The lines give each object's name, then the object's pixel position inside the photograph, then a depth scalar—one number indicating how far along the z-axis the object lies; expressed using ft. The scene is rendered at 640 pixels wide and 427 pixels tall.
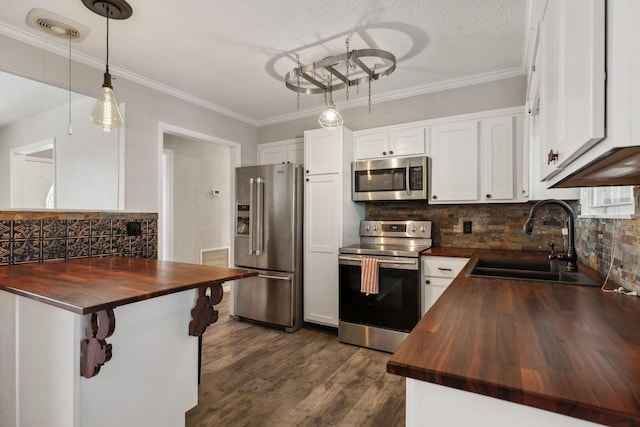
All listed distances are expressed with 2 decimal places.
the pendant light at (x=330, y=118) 8.00
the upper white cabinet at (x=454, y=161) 9.78
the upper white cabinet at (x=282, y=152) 13.28
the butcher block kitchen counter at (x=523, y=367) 1.94
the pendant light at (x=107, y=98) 6.18
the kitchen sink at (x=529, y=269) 5.33
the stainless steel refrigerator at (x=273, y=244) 11.62
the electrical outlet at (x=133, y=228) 9.24
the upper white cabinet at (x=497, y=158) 9.32
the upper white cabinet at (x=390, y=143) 10.54
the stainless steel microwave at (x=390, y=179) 10.33
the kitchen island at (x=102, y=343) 4.40
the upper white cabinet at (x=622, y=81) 1.77
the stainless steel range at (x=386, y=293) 9.32
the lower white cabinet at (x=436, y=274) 8.99
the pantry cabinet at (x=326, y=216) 11.02
